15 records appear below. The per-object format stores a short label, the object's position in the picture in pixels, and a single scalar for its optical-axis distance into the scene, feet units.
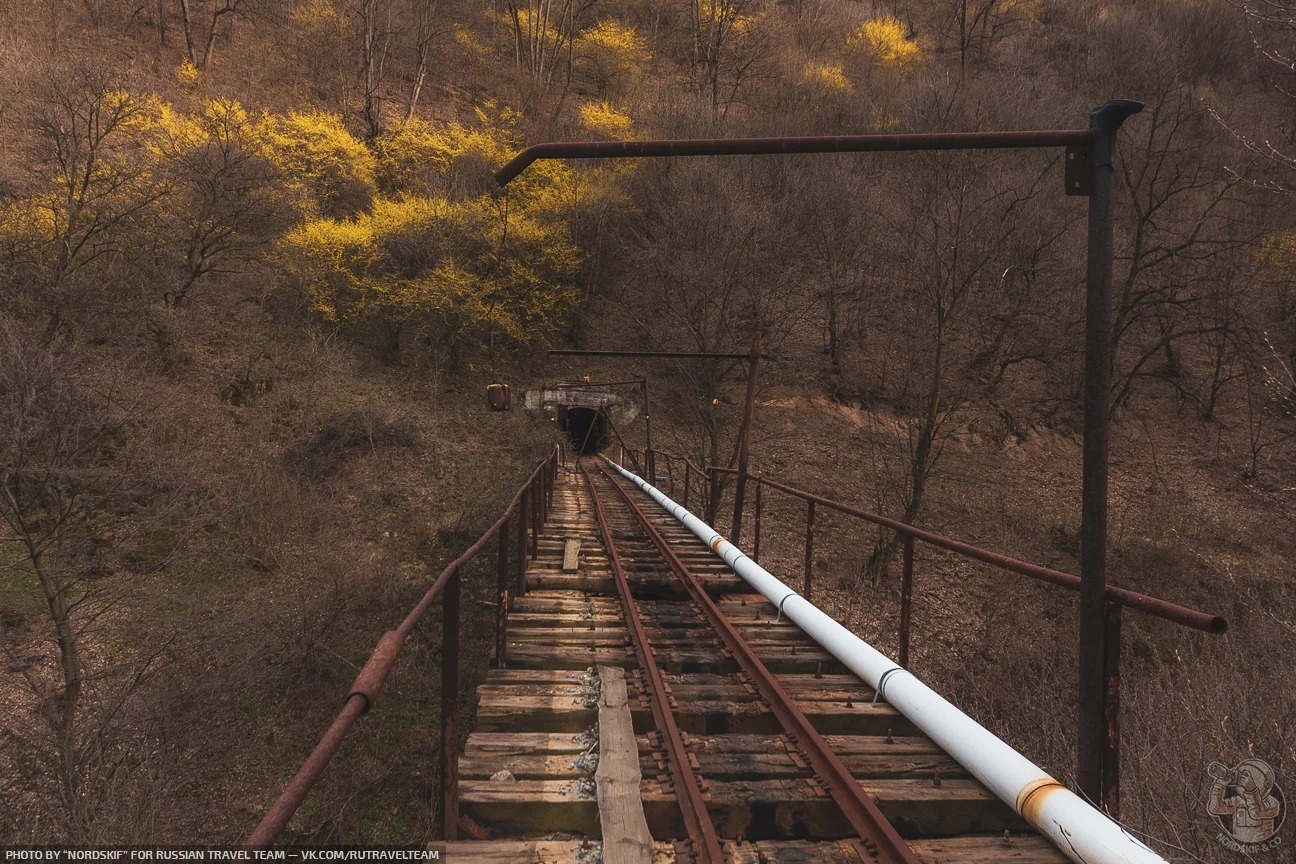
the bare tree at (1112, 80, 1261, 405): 73.67
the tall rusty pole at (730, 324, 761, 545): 34.14
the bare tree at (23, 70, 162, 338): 61.46
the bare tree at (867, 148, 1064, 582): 55.67
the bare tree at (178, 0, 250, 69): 119.24
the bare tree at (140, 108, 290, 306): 74.54
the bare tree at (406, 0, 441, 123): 131.95
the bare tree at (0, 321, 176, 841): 33.53
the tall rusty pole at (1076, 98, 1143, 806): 10.16
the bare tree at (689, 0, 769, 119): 136.98
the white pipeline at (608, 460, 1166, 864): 8.24
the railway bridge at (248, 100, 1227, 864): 8.98
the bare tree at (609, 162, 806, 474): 80.43
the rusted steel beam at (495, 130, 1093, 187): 11.62
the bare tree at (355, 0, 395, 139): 120.67
